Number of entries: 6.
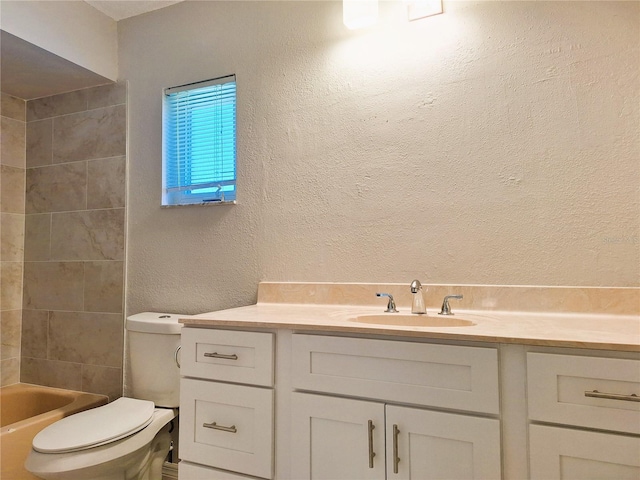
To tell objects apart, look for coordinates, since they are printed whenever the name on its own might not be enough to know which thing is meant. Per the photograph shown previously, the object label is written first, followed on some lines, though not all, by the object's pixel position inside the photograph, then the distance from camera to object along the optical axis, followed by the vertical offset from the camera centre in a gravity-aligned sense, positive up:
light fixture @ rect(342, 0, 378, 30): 1.52 +0.94
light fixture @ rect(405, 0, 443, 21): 1.48 +0.93
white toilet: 1.26 -0.60
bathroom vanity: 0.86 -0.36
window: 1.84 +0.54
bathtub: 1.53 -0.72
